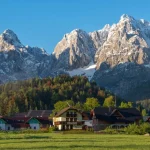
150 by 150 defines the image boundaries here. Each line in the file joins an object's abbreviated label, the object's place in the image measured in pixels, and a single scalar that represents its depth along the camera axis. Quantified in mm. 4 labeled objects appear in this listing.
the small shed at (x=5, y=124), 158000
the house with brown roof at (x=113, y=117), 141000
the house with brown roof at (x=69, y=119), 141125
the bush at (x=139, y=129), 85500
